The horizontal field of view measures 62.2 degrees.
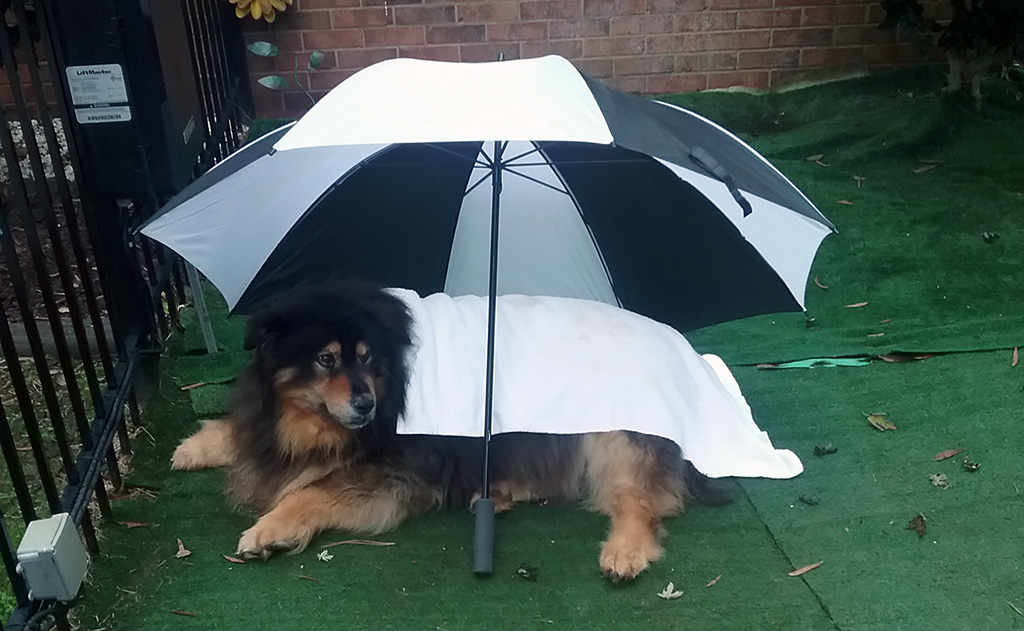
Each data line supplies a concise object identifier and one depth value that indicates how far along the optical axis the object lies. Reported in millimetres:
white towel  2736
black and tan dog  2643
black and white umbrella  2420
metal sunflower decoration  5562
